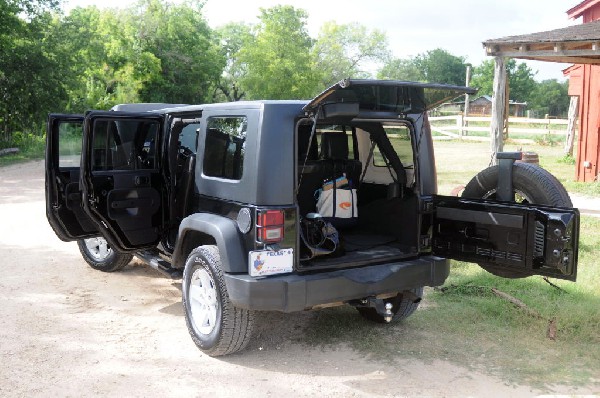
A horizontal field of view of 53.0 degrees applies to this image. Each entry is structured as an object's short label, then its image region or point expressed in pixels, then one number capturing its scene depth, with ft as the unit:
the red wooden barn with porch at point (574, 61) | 31.60
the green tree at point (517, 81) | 309.12
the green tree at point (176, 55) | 122.72
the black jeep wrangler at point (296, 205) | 13.25
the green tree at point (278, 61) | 139.23
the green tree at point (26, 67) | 73.61
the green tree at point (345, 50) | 193.57
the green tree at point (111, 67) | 97.24
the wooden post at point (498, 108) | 36.19
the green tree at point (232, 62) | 156.87
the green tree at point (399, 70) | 240.32
